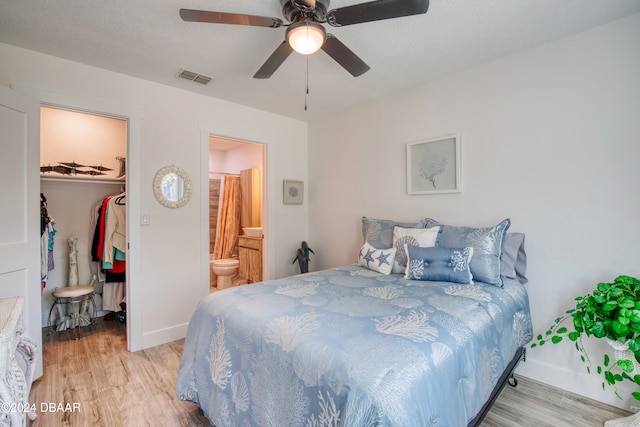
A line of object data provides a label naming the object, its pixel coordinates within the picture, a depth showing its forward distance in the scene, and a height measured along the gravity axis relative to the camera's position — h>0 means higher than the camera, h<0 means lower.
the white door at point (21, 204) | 2.00 +0.08
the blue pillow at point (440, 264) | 2.07 -0.37
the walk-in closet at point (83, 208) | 3.17 +0.08
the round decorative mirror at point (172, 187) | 2.82 +0.27
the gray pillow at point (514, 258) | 2.17 -0.34
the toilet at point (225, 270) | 4.42 -0.84
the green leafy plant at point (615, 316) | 1.51 -0.57
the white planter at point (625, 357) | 1.61 -0.83
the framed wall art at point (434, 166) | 2.65 +0.44
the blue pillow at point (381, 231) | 2.68 -0.17
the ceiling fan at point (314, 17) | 1.44 +1.00
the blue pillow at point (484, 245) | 2.05 -0.24
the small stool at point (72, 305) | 2.99 -0.95
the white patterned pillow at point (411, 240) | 2.39 -0.23
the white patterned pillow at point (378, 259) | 2.46 -0.39
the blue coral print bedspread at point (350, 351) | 1.04 -0.59
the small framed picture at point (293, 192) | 3.82 +0.28
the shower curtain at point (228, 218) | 5.01 -0.07
